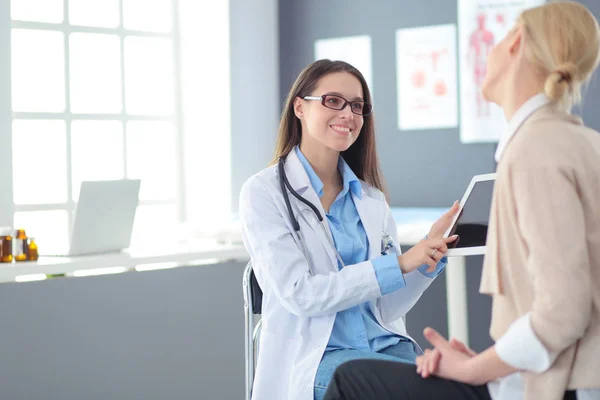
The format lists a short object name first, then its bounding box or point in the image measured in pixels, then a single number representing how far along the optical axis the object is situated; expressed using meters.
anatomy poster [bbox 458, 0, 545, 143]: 4.74
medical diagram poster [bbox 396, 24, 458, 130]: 4.96
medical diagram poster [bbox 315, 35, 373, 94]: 5.27
